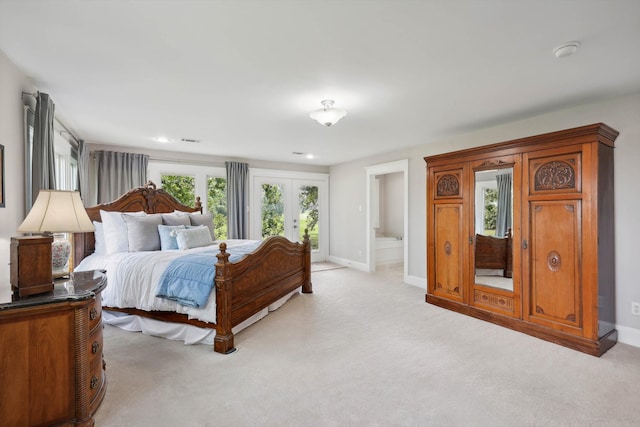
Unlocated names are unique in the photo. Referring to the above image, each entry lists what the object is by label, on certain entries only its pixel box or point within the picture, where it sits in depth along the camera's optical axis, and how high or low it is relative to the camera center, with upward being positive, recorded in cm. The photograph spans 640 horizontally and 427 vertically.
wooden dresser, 158 -79
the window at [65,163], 367 +71
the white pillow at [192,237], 393 -31
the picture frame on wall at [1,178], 204 +25
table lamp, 177 -11
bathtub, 729 -92
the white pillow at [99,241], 387 -34
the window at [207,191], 576 +45
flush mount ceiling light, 313 +102
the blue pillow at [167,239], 395 -32
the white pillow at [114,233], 377 -23
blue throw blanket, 286 -64
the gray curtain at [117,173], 500 +69
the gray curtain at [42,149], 241 +53
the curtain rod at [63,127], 247 +105
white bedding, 295 -71
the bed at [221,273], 287 -67
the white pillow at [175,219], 428 -7
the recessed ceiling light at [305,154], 586 +117
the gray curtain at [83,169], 422 +65
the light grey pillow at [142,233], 380 -24
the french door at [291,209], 671 +10
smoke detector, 204 +110
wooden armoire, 282 -23
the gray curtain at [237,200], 615 +28
